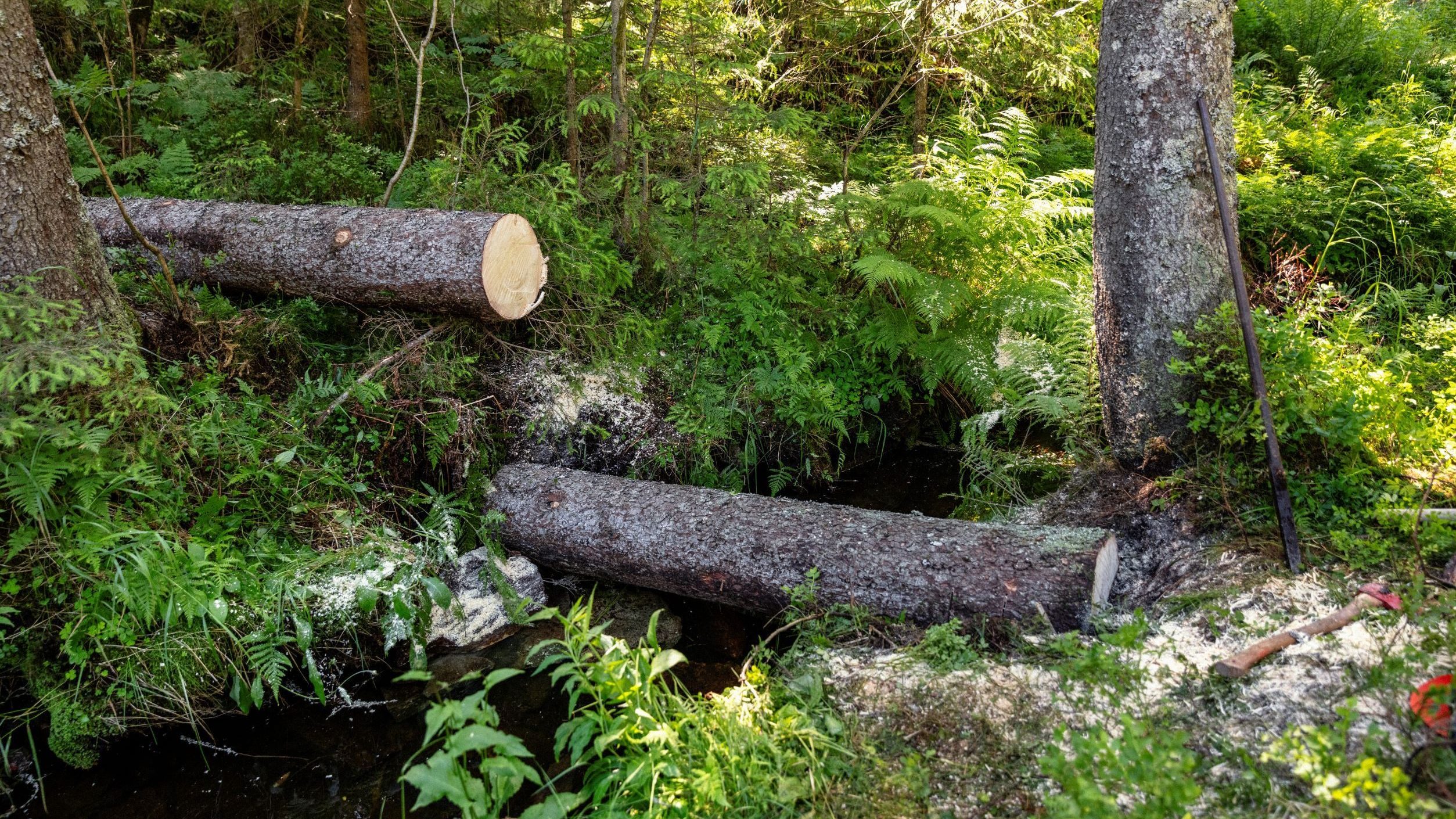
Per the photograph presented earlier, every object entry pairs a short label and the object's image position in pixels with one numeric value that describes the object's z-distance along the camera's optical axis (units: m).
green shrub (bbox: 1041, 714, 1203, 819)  1.95
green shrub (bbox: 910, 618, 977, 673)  3.12
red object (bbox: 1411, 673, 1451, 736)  2.07
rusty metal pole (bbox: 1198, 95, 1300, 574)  3.38
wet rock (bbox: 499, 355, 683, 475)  4.95
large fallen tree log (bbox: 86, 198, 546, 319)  4.60
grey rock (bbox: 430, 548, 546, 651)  4.07
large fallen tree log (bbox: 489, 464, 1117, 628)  3.45
